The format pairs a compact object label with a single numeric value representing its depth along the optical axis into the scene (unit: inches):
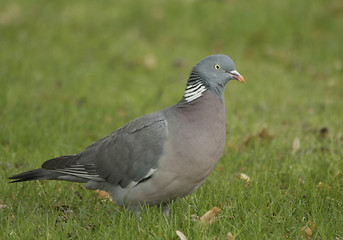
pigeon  288.2
